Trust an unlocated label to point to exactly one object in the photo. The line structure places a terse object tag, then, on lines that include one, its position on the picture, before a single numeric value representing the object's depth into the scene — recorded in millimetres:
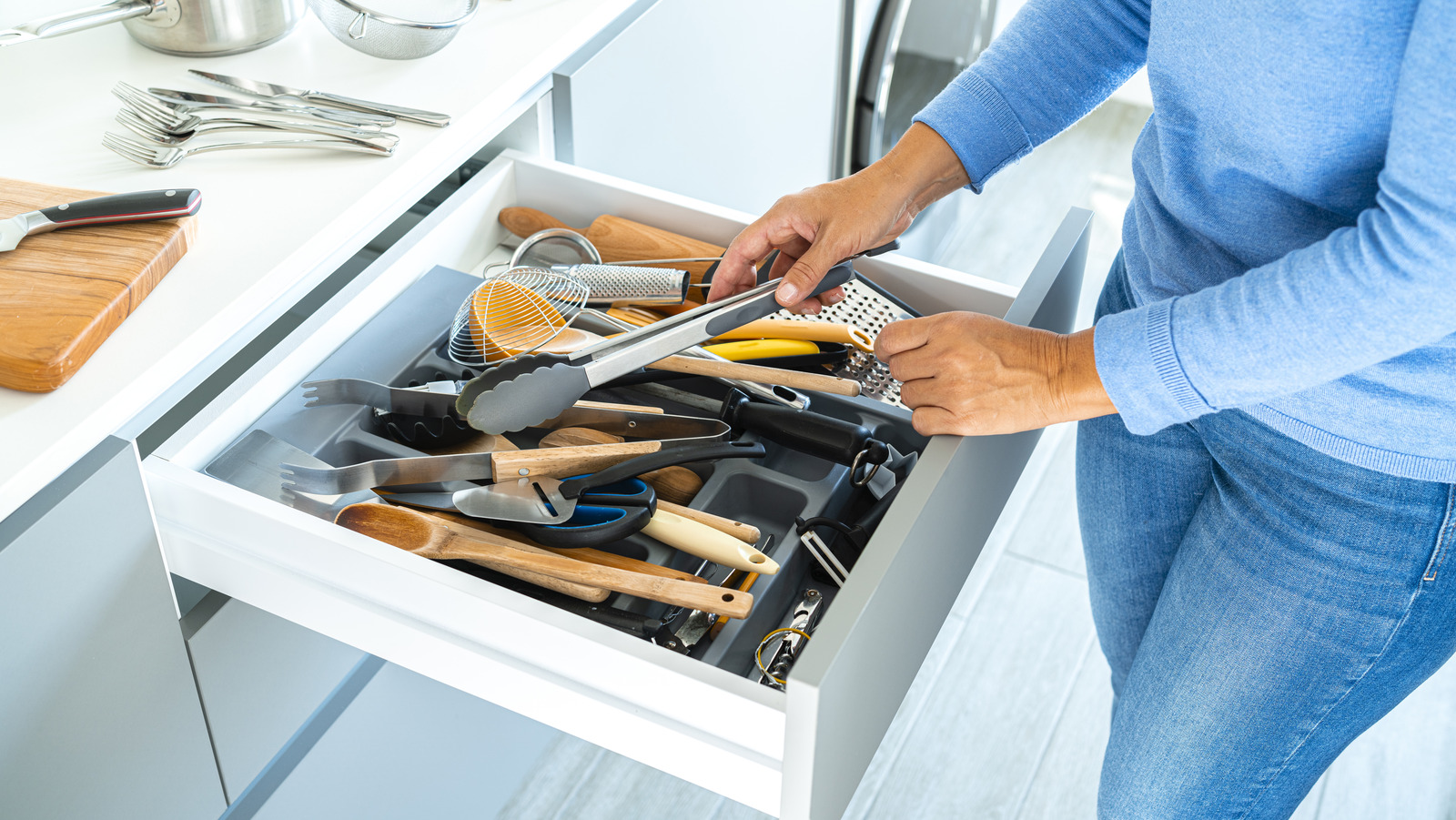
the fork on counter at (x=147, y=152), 930
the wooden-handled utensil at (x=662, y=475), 882
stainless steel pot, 1021
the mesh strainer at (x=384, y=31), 1032
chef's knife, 816
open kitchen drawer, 672
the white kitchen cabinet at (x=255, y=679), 918
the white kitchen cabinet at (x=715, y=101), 1237
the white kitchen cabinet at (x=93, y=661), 730
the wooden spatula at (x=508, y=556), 724
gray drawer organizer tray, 816
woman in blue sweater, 646
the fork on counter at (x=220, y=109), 963
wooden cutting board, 732
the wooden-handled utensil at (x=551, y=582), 763
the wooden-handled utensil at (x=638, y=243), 1064
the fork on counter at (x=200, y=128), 947
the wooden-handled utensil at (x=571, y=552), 773
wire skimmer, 933
